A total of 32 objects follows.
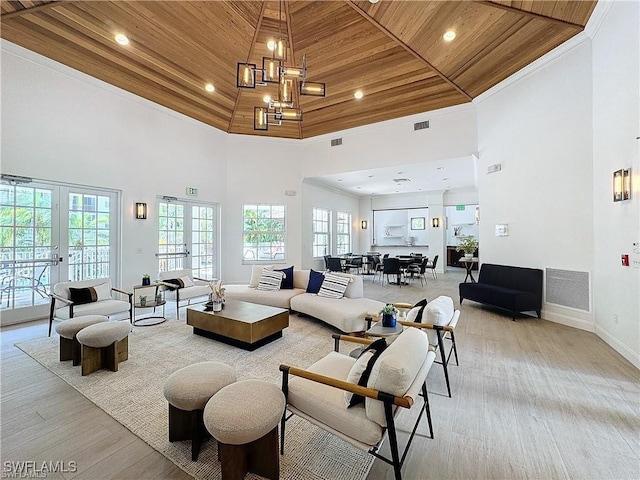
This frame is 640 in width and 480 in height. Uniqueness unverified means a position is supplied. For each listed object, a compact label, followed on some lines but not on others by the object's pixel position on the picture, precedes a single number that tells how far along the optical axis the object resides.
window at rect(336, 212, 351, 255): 11.44
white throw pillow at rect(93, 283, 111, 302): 4.27
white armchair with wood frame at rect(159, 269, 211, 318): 5.21
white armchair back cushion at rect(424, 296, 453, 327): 2.63
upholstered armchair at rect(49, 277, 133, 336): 3.89
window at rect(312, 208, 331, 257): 9.93
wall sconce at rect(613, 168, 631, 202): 3.24
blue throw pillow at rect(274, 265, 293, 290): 5.49
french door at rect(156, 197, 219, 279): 6.70
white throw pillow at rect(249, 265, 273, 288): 5.67
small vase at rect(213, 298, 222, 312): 3.99
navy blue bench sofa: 4.82
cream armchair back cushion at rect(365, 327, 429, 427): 1.48
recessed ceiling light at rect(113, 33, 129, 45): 4.65
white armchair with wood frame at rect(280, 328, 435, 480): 1.48
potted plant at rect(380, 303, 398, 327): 3.00
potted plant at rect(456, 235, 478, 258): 7.44
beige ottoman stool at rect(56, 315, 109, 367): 3.06
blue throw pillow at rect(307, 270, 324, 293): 5.09
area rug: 1.81
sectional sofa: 3.91
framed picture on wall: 13.51
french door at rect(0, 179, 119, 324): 4.54
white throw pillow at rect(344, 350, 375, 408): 1.66
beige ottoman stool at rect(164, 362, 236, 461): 1.82
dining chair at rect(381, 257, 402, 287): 8.21
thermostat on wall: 5.68
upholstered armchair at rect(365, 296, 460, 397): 2.59
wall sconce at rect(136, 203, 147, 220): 6.05
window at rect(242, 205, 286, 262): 8.40
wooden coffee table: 3.52
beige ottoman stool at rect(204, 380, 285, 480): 1.51
